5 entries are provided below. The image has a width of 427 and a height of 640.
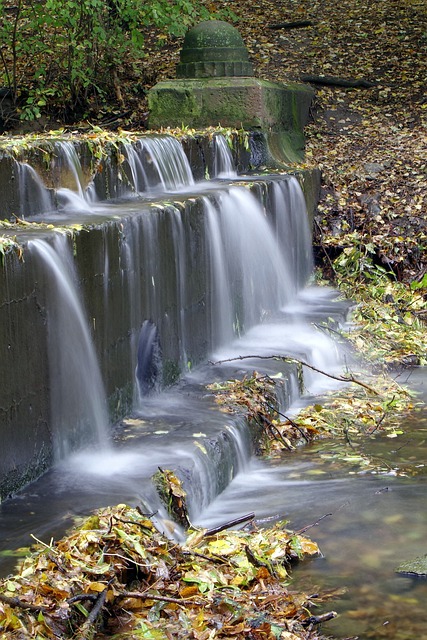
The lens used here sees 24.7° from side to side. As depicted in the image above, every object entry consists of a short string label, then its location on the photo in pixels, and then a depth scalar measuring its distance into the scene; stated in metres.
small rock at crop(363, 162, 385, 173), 12.64
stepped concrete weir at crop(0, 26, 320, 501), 5.22
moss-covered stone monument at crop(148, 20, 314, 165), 11.63
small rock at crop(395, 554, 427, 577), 4.41
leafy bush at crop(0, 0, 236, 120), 14.02
